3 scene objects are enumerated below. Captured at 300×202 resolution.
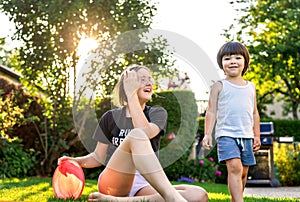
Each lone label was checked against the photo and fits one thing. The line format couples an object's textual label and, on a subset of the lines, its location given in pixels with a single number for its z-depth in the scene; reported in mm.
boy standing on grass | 3107
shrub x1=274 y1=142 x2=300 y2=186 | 8172
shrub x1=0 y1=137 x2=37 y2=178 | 6582
